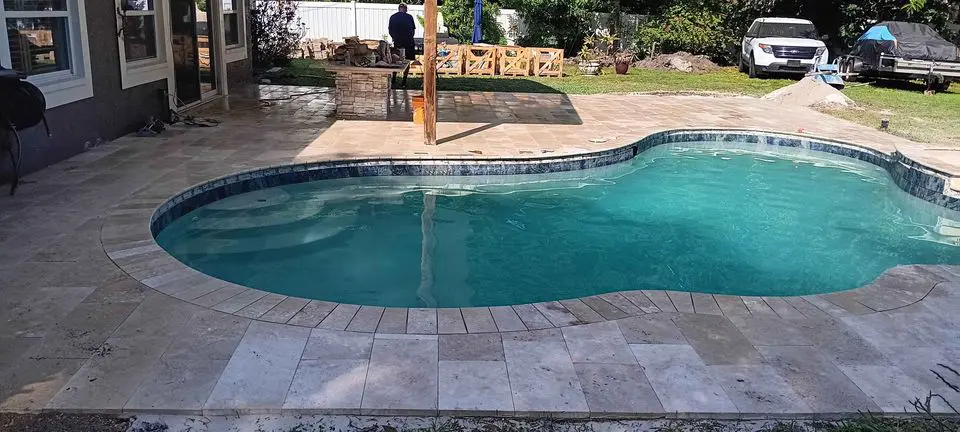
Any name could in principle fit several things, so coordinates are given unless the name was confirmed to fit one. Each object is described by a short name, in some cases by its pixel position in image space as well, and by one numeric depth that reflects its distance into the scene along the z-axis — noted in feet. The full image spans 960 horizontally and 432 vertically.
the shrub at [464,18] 64.59
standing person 37.73
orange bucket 29.27
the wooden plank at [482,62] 50.24
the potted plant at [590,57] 53.78
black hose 17.61
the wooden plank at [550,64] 50.93
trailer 46.44
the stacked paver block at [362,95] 30.25
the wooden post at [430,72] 23.70
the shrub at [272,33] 48.34
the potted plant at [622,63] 54.93
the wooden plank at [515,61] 50.52
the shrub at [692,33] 63.26
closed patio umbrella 55.57
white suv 52.16
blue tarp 50.37
